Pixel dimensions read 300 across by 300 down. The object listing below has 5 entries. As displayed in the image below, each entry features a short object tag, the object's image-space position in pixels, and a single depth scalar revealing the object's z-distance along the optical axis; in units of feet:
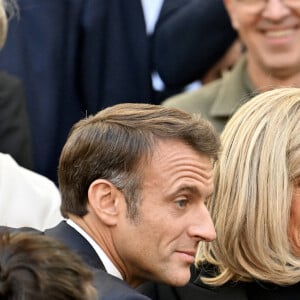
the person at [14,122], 33.42
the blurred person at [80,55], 36.32
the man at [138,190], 22.12
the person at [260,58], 36.17
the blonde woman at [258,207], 24.21
